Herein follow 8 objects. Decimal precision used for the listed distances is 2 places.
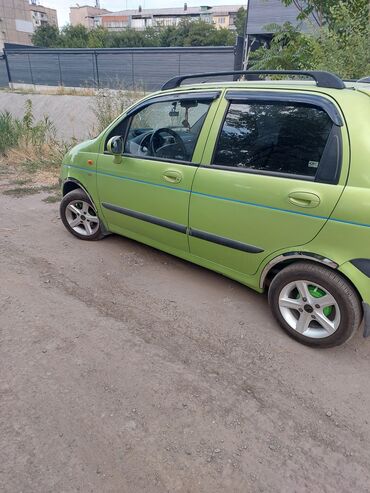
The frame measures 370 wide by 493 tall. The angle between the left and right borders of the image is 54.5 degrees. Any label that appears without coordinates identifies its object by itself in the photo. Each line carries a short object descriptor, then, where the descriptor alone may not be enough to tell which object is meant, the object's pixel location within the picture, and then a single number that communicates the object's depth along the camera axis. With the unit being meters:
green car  2.28
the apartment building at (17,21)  75.19
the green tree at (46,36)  57.61
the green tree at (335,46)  4.82
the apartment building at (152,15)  100.88
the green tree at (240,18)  69.56
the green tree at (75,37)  53.25
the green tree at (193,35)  58.06
